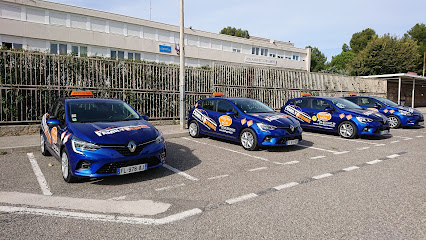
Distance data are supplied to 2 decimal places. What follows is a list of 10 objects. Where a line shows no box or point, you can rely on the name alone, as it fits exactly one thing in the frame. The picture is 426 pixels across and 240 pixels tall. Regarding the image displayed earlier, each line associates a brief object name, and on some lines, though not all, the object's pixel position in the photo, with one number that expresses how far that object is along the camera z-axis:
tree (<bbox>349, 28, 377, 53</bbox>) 60.59
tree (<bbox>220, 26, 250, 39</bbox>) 64.88
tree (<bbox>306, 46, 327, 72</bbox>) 72.75
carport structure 24.13
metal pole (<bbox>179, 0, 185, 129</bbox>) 10.74
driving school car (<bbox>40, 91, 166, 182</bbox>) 4.49
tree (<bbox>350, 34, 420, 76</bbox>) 36.75
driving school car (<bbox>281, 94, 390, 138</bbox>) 9.27
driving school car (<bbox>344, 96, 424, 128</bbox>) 12.50
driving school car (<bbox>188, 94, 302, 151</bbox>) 7.31
